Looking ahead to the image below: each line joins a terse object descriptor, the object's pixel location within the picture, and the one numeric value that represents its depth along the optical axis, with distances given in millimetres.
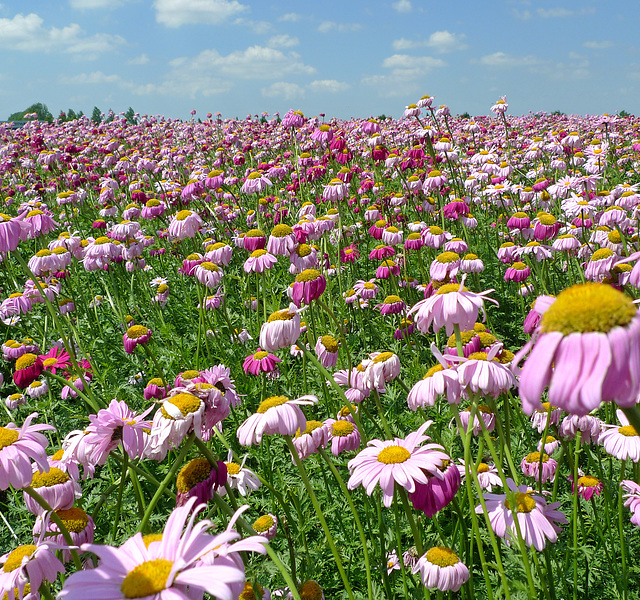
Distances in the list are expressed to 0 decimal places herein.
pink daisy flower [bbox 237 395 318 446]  463
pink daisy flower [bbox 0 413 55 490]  410
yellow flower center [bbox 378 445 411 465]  421
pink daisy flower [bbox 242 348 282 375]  773
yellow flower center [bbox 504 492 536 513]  473
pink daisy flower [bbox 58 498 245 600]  264
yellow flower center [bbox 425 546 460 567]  443
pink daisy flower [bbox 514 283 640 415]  217
